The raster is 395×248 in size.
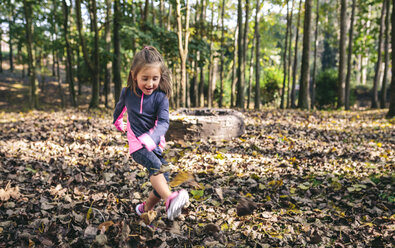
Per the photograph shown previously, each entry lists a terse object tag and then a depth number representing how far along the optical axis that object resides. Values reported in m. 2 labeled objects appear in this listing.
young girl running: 2.34
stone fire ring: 5.79
